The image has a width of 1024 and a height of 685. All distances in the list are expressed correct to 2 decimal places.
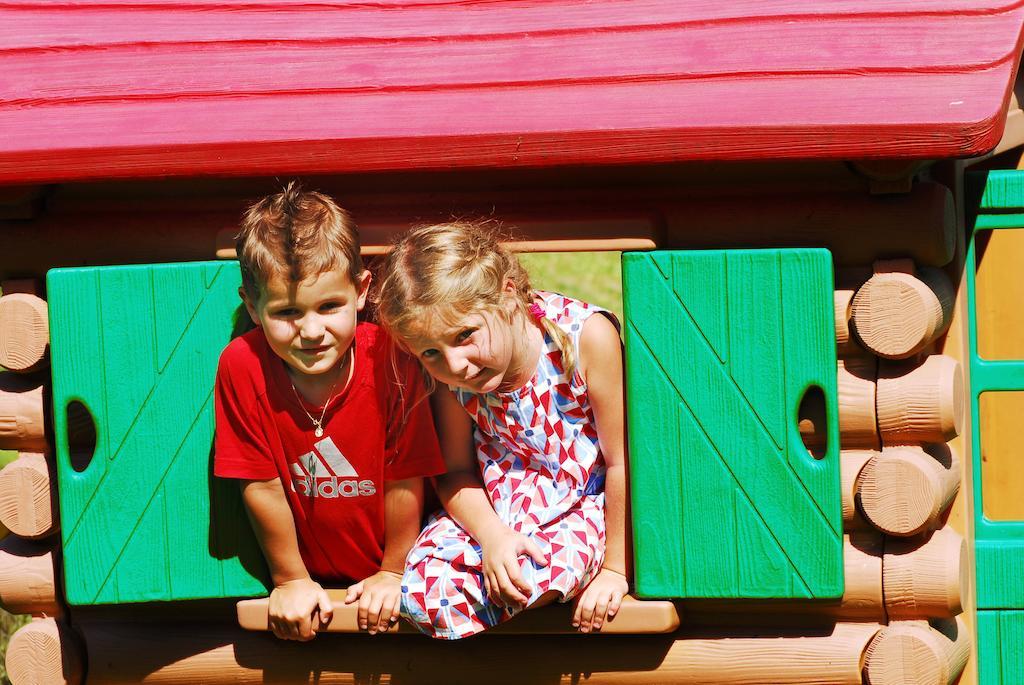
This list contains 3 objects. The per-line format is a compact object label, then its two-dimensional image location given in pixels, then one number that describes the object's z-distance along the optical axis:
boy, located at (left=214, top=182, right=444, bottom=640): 6.84
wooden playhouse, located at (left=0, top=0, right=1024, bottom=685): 6.77
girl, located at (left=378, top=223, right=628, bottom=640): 6.64
